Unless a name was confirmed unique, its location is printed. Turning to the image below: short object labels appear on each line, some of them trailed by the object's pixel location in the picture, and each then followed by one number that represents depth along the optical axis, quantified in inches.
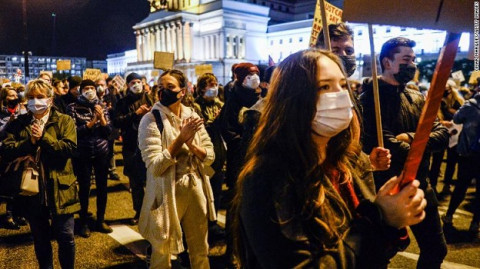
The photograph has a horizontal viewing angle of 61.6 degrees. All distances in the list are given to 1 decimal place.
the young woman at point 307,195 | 52.2
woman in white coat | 129.7
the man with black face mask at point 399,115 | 122.8
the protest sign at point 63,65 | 545.2
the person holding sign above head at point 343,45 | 128.0
